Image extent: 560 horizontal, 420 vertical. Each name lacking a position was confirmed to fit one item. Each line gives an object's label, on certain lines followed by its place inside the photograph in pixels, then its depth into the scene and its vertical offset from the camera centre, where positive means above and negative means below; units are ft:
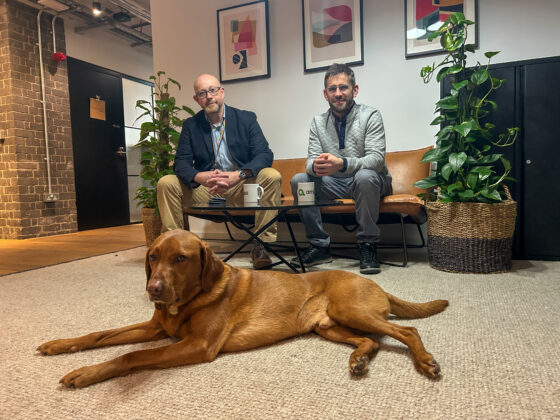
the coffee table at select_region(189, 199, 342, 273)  6.28 -0.42
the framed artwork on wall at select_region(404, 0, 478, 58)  9.65 +4.29
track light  16.69 +8.18
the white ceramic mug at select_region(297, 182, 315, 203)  6.97 -0.18
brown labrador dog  3.42 -1.41
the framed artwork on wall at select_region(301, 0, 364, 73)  10.78 +4.45
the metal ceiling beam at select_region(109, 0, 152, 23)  17.48 +8.75
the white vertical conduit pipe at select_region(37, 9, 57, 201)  16.19 +3.02
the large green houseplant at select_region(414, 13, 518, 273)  7.30 -0.05
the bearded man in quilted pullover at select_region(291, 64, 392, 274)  7.77 +0.38
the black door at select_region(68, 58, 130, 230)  18.17 +2.21
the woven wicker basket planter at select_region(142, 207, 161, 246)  10.73 -1.05
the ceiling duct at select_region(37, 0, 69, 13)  15.23 +7.75
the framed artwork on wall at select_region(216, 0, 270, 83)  11.93 +4.71
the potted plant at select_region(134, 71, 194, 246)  10.84 +0.96
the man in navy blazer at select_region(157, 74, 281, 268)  8.14 +0.57
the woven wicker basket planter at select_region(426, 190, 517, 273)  7.25 -1.14
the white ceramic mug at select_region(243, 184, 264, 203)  6.70 -0.16
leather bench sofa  8.03 -0.43
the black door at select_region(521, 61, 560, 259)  7.91 +0.43
